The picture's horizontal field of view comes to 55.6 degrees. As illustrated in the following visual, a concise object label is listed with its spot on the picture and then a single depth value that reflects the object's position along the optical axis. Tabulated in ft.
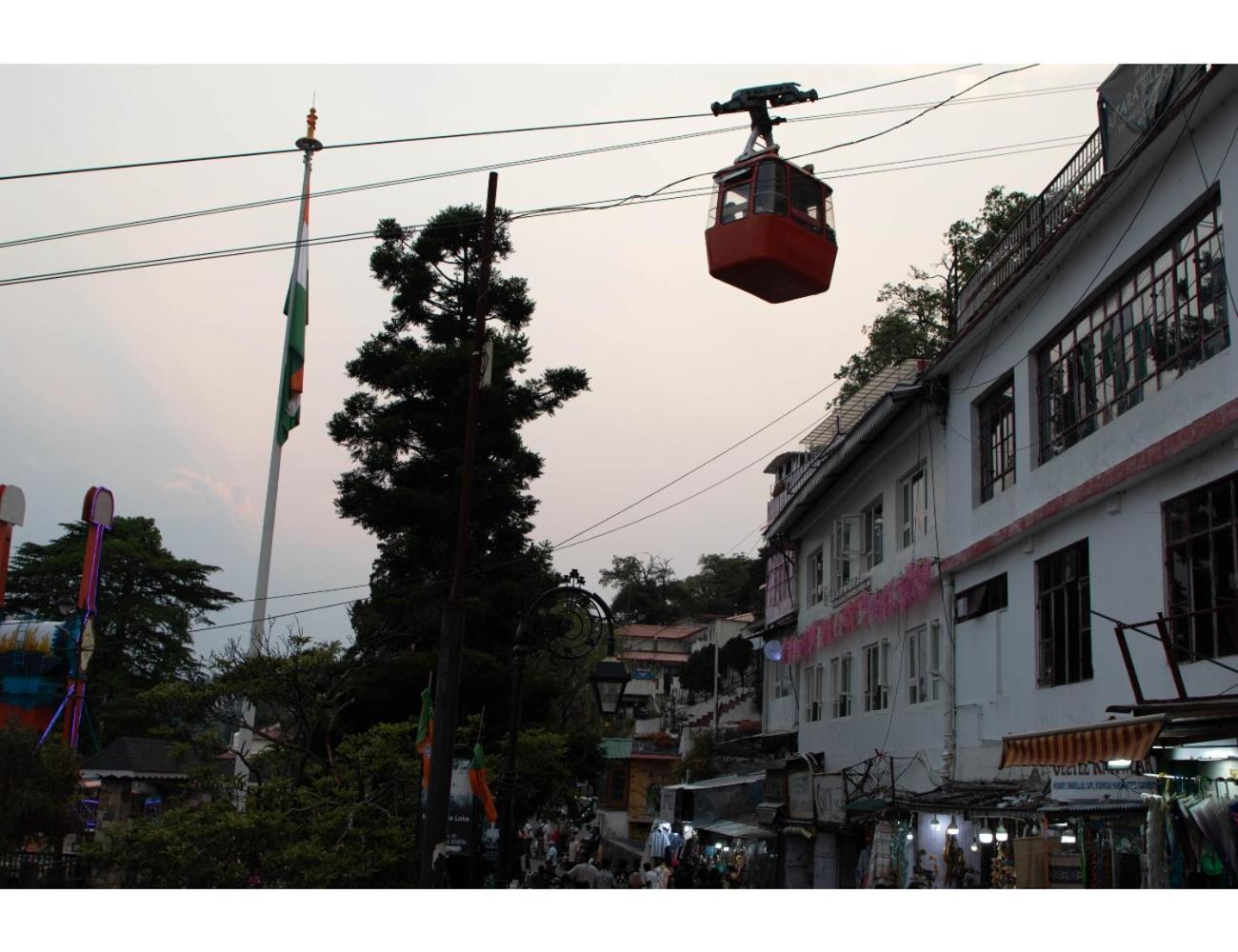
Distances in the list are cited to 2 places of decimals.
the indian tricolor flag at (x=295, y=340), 77.51
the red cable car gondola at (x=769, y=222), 40.40
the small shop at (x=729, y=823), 88.63
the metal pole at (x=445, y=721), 41.75
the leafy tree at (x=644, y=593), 305.94
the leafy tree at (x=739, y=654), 152.76
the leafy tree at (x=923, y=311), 108.88
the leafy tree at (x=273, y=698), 54.85
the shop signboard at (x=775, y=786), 84.43
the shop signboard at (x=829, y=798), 72.23
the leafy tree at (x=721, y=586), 276.21
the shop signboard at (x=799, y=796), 78.74
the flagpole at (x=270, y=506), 67.72
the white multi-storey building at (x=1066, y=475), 39.17
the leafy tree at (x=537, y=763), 65.72
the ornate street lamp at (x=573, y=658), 47.62
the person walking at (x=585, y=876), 61.98
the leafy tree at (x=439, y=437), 93.09
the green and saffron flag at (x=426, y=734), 44.39
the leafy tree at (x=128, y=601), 145.38
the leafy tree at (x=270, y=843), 46.03
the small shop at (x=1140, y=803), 31.81
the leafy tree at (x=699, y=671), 178.19
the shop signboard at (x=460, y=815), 53.21
